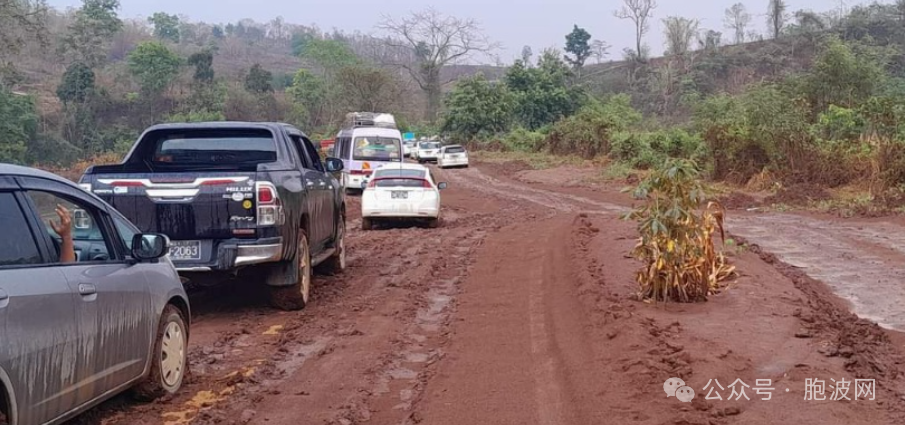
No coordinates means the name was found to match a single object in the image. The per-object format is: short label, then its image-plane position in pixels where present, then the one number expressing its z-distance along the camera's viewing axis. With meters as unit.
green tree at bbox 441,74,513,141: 64.31
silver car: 4.49
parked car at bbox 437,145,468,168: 48.62
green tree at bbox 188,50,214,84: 60.38
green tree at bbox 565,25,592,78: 87.05
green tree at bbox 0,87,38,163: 28.59
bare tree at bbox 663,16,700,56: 76.50
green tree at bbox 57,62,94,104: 46.25
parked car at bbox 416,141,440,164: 55.38
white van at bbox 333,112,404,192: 27.67
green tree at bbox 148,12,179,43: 113.25
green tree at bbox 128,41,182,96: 56.62
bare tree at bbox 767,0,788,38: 78.00
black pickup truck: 8.82
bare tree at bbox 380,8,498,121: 83.44
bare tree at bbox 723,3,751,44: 85.69
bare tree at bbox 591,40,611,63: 91.41
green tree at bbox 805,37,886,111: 35.00
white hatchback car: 19.14
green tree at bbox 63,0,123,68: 64.25
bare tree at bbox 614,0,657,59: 78.75
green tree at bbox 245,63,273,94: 66.94
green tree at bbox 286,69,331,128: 70.75
